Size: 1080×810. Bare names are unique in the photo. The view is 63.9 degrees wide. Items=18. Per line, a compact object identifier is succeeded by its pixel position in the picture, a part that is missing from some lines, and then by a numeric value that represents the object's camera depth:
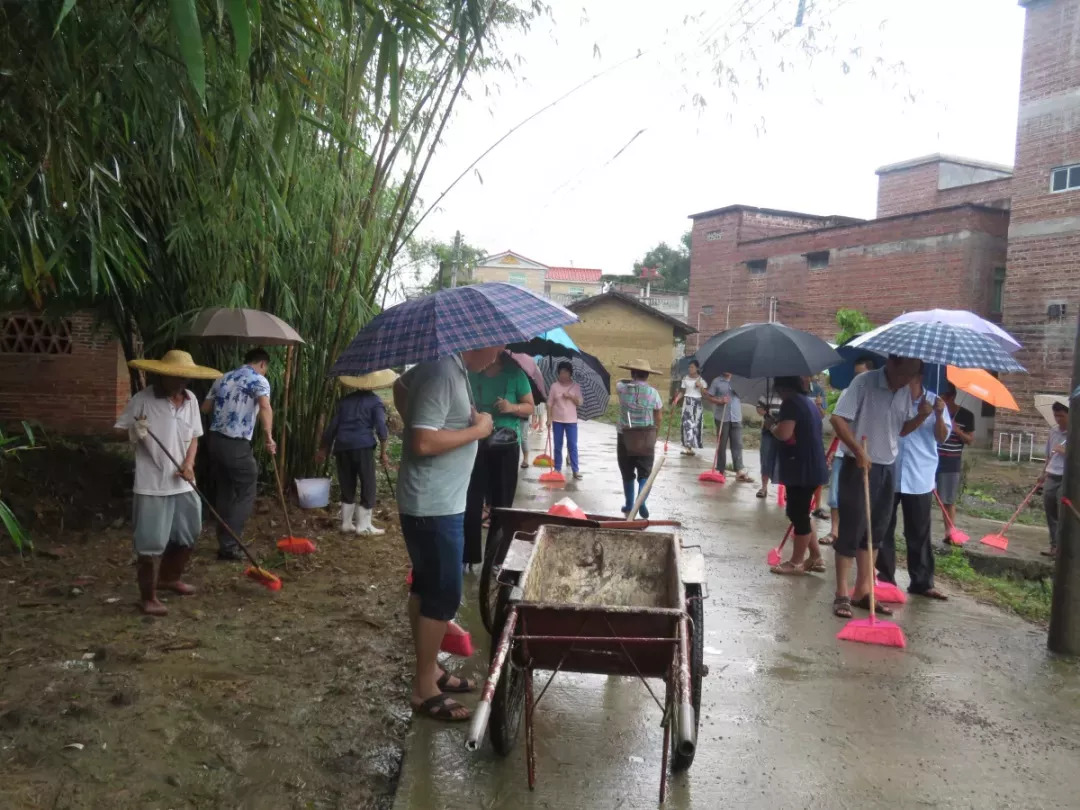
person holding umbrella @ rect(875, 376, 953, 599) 5.53
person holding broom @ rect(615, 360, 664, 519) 7.53
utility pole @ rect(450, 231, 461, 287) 32.50
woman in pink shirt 10.21
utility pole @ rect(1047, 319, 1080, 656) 4.63
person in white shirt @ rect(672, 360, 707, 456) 12.95
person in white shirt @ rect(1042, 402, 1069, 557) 7.12
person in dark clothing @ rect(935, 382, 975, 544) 7.33
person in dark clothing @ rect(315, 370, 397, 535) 6.83
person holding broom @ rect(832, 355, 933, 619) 5.04
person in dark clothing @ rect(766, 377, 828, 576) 5.77
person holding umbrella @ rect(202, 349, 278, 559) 5.86
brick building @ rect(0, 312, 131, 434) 10.16
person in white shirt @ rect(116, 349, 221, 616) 4.76
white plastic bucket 6.99
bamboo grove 3.14
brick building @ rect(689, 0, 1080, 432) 17.38
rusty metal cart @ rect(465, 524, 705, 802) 2.80
